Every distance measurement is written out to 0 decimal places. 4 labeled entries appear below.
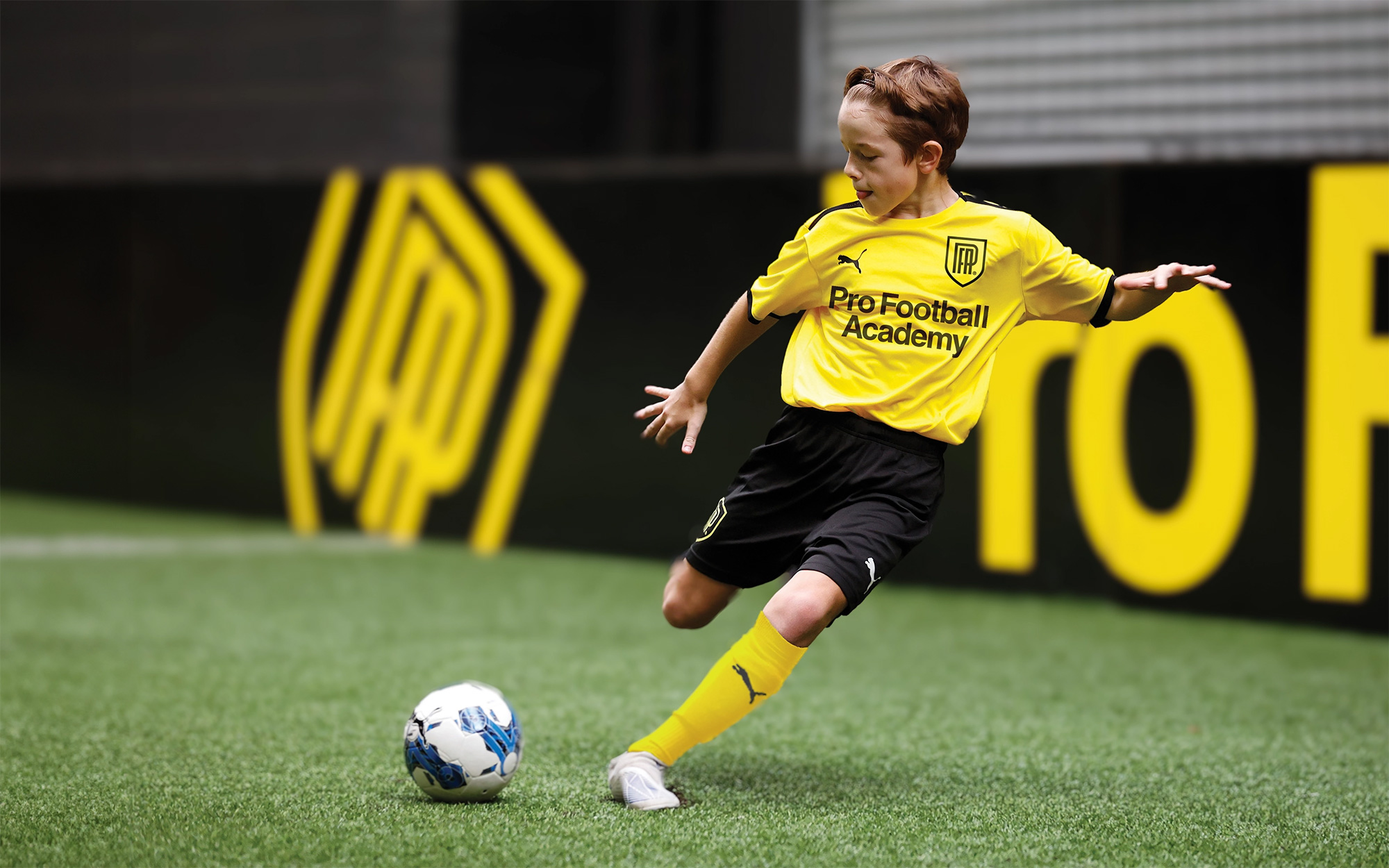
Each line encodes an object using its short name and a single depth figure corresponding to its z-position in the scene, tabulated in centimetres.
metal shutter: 1648
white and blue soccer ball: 686
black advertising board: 1267
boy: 682
